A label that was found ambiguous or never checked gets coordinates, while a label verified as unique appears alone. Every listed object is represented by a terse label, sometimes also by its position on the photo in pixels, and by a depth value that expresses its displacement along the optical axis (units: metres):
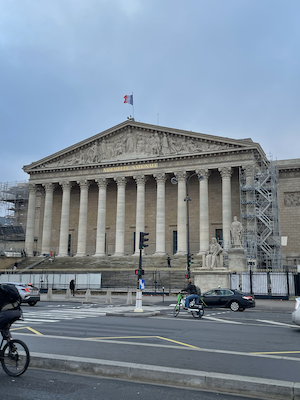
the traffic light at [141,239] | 23.03
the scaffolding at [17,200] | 69.95
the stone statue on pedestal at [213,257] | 30.95
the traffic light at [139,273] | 22.35
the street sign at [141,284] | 21.50
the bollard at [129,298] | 26.84
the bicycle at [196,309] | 17.88
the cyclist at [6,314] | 7.24
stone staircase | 39.69
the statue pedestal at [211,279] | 30.09
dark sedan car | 22.50
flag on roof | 54.13
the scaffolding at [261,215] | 44.44
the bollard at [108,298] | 28.13
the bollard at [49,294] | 31.36
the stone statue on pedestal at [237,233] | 37.00
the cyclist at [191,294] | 18.70
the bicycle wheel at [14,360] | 7.10
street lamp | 32.19
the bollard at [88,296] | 29.17
